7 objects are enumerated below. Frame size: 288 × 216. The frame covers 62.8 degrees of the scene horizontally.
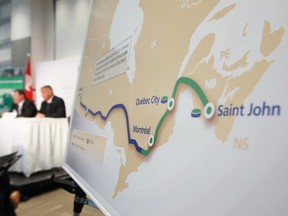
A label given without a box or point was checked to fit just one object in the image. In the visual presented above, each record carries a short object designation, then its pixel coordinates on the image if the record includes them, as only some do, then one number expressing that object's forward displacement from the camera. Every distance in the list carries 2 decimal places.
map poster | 0.26
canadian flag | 4.61
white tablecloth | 2.50
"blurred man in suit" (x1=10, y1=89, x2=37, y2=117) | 3.14
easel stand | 0.93
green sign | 4.90
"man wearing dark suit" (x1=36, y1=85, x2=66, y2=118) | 3.15
